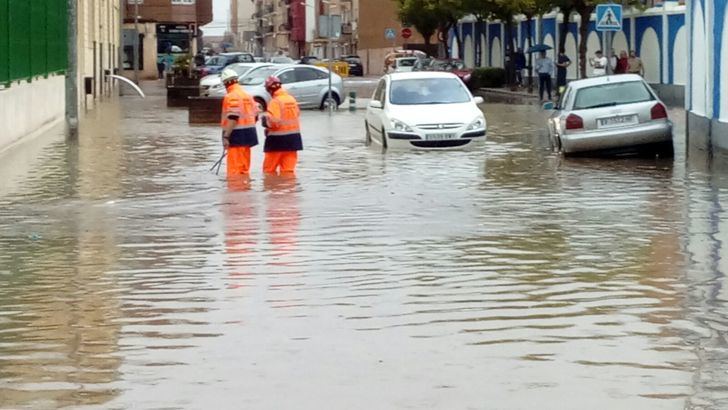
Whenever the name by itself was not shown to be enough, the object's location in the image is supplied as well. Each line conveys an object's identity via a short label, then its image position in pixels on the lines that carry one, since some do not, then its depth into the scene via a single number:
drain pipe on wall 29.84
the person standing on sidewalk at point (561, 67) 51.65
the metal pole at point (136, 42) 72.69
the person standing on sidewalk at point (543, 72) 51.03
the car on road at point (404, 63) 75.00
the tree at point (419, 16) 77.88
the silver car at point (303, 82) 44.75
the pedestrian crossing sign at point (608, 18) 33.91
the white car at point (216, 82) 47.78
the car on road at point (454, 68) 63.39
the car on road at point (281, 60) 76.62
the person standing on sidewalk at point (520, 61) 61.88
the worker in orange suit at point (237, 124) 20.81
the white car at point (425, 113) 25.73
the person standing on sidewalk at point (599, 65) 42.08
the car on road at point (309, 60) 85.46
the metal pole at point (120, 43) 67.91
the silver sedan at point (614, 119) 23.72
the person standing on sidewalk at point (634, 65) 46.62
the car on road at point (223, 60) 71.94
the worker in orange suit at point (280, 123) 20.92
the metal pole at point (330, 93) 43.75
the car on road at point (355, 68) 100.29
